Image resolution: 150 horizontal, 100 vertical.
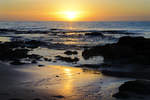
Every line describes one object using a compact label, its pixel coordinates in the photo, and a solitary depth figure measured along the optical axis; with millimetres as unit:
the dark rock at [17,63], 14070
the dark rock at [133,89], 7863
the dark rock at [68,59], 15526
